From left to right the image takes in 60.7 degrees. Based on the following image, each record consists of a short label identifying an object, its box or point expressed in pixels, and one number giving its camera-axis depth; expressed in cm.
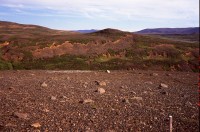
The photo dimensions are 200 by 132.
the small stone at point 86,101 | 1389
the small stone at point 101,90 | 1620
